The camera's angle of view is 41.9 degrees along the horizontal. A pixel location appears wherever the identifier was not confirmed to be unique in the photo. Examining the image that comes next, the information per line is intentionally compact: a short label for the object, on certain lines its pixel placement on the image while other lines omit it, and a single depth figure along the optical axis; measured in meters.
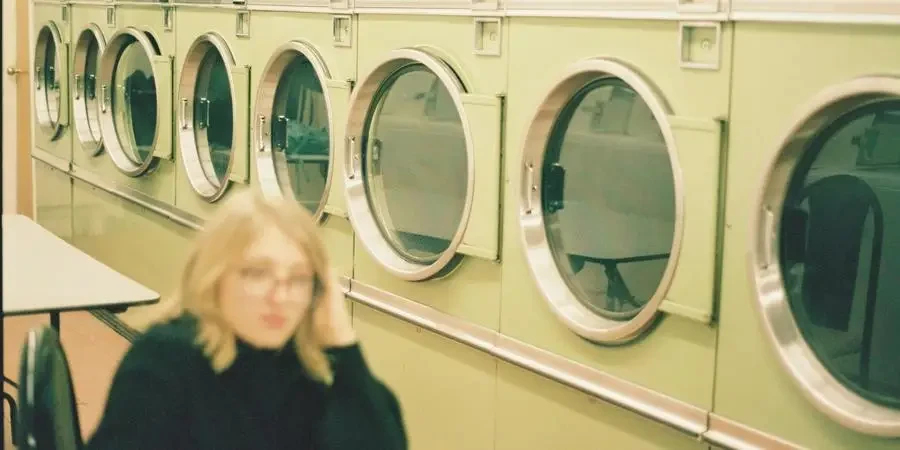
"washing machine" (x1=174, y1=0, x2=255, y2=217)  5.24
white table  3.63
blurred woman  2.05
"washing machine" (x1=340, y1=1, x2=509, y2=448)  3.58
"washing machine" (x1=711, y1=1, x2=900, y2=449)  2.43
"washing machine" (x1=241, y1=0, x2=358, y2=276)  4.38
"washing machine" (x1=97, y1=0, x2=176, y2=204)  6.05
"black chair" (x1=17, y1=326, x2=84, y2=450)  2.11
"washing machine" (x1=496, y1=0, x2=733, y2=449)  2.78
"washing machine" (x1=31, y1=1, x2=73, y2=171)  7.63
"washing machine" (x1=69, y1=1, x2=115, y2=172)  7.23
